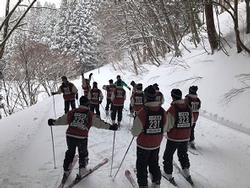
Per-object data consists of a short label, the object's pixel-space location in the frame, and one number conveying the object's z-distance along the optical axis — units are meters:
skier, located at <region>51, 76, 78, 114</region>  7.84
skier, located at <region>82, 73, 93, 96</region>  9.51
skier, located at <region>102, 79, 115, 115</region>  8.38
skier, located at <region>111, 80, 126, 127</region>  7.37
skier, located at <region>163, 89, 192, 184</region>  4.07
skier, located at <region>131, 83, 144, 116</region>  6.90
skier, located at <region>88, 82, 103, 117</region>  7.84
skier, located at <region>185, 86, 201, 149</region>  5.36
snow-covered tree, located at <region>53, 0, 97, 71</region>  34.96
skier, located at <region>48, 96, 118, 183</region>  4.10
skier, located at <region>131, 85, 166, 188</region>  3.65
